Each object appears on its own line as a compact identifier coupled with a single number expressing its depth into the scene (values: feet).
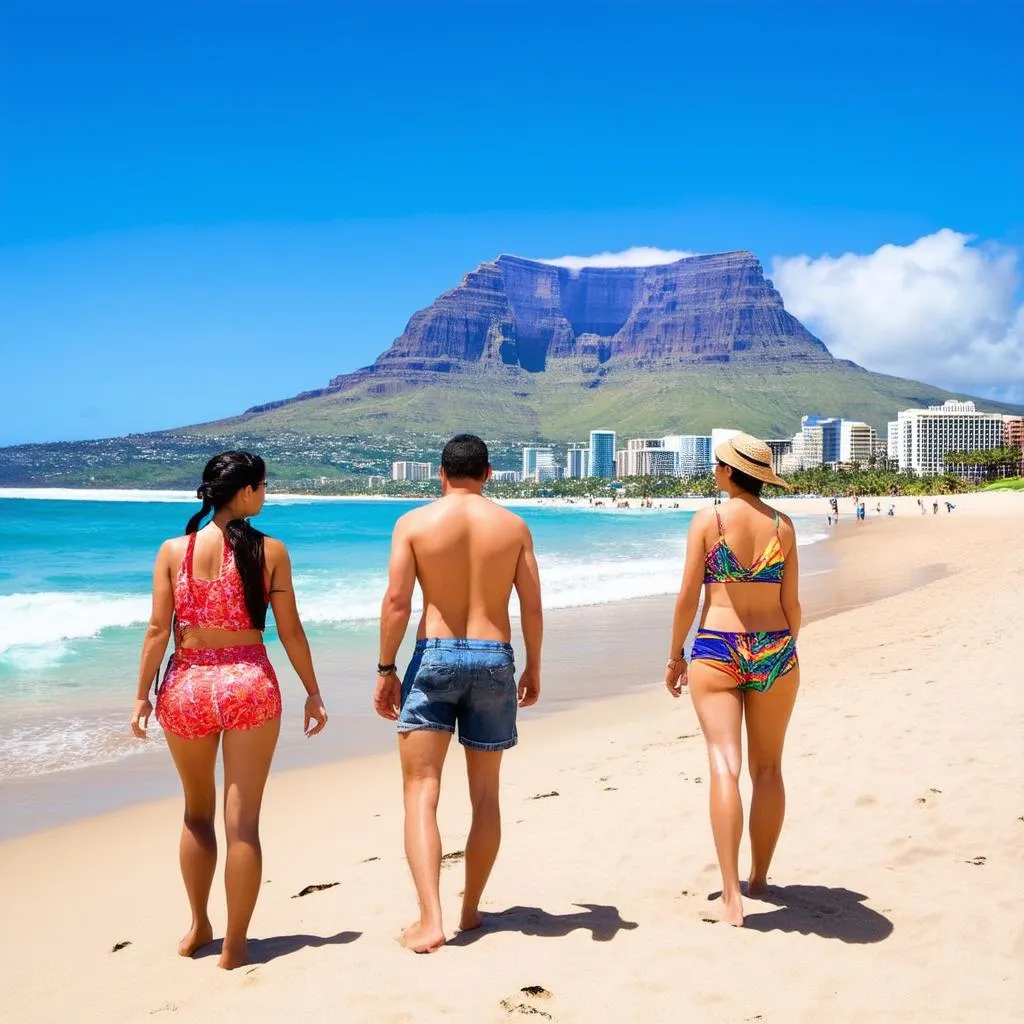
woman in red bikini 11.39
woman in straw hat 12.67
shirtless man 11.76
